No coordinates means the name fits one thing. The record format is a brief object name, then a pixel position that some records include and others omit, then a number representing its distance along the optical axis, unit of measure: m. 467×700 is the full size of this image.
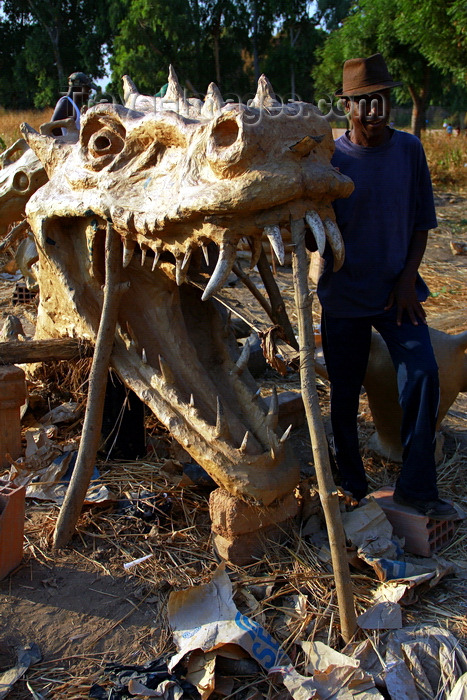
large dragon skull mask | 2.13
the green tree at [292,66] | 31.72
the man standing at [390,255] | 2.84
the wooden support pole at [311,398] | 2.10
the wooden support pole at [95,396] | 2.80
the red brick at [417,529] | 2.76
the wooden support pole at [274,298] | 2.96
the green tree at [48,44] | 31.56
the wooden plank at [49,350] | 3.24
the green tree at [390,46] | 17.42
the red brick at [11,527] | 2.59
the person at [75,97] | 5.62
